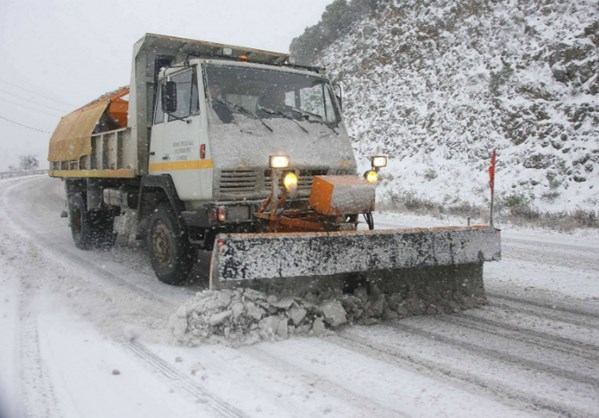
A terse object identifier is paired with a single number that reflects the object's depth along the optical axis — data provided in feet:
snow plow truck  14.01
